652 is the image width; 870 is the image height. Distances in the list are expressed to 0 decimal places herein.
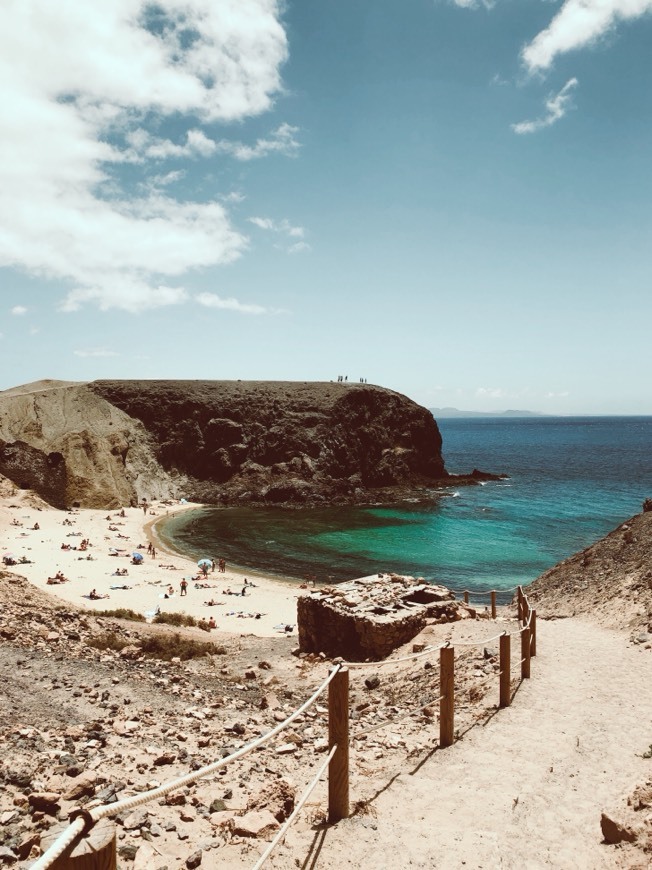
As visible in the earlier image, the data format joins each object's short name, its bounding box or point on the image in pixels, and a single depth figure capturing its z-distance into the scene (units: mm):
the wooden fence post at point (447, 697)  6859
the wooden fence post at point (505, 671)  8727
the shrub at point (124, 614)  20059
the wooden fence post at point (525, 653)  10305
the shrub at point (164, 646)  13340
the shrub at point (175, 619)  21473
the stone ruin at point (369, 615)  14227
